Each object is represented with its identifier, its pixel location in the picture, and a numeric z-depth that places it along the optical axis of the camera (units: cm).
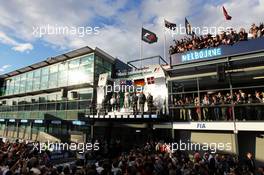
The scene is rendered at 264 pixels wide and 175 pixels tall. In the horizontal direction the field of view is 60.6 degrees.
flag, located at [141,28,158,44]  2172
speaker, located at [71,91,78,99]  2432
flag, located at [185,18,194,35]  1844
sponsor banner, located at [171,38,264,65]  1329
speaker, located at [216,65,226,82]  1404
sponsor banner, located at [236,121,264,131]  1235
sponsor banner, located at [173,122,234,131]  1339
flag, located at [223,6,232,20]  1642
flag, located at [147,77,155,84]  1971
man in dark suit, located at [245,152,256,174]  1128
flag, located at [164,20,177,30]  2033
